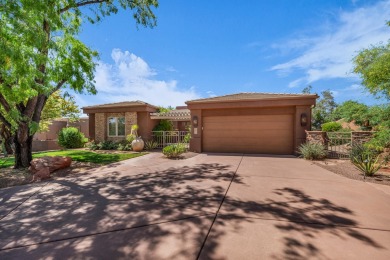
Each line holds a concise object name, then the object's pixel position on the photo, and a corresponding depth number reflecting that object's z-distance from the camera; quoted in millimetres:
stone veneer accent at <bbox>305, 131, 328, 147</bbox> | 9680
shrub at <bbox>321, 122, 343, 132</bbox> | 19266
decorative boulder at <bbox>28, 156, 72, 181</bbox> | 6668
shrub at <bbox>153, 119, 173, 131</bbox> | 15517
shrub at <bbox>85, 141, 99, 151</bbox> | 14630
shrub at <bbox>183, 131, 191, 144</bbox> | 14069
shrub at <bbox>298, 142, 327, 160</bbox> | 9156
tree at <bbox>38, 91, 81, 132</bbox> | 16578
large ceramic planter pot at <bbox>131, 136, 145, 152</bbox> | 13227
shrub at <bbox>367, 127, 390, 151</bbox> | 6191
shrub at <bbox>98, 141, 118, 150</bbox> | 14500
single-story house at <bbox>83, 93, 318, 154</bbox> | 10555
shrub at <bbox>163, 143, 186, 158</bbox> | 10086
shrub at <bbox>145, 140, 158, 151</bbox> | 13948
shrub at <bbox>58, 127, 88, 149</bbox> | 15617
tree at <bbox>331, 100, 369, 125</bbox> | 14445
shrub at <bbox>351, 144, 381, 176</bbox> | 6064
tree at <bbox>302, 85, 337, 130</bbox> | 28797
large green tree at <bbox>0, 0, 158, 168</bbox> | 5555
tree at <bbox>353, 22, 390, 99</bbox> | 6523
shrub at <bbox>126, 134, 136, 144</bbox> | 13992
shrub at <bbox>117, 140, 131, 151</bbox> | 13773
